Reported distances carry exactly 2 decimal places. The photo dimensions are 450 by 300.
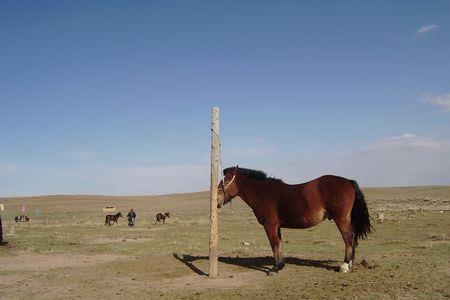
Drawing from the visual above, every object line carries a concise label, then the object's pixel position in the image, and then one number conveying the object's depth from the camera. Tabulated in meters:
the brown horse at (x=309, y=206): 11.62
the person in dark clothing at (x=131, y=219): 40.50
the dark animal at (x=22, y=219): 51.66
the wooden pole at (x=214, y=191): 12.16
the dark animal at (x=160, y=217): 44.67
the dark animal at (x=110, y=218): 43.41
